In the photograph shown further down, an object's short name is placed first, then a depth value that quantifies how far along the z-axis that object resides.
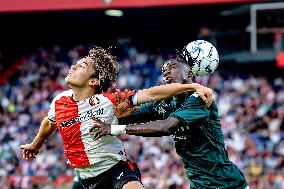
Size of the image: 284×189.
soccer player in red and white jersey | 12.30
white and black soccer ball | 12.55
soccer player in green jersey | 11.77
